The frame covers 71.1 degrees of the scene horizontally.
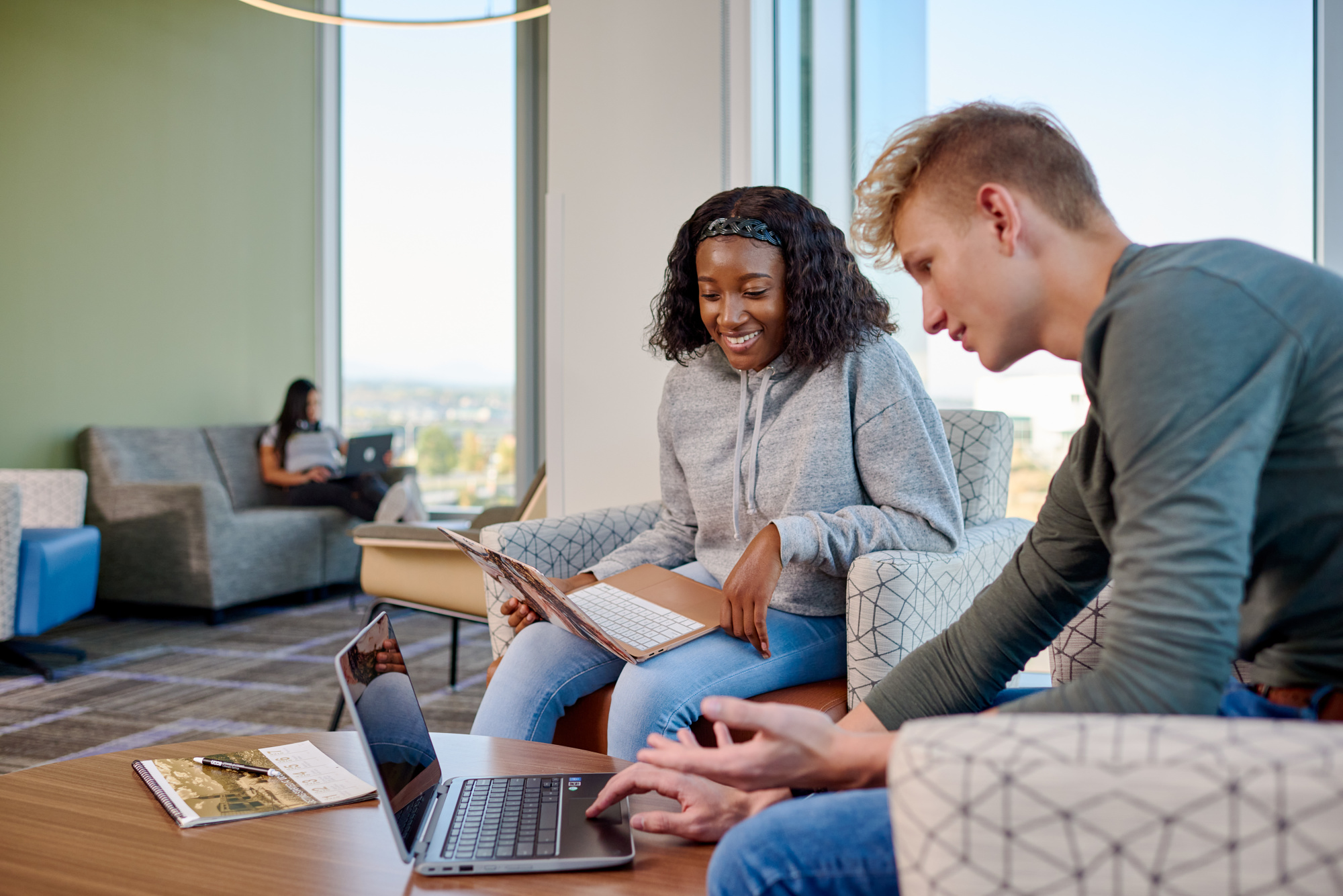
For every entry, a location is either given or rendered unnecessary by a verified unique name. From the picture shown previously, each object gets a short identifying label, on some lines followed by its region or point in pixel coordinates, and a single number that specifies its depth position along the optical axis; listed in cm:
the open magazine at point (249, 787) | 96
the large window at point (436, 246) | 560
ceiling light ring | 248
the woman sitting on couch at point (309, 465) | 497
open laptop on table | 83
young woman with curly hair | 138
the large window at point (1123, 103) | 209
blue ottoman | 313
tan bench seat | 244
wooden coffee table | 80
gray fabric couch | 413
